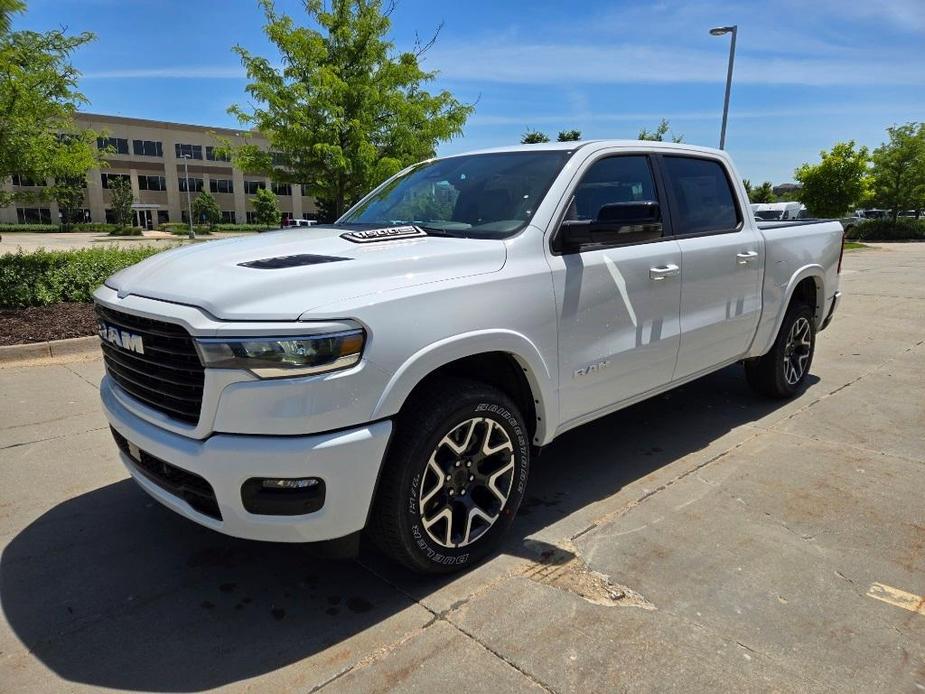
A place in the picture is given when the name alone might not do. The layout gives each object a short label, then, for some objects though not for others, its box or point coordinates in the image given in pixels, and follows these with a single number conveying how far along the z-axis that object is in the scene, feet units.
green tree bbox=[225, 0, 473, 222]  32.86
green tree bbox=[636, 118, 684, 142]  77.22
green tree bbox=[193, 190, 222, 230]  229.45
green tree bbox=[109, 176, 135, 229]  208.64
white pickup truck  7.47
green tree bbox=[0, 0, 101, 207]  26.13
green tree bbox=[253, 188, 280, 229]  228.63
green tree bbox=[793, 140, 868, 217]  89.20
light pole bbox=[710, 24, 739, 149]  63.16
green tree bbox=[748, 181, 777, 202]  165.48
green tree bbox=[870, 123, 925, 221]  112.27
